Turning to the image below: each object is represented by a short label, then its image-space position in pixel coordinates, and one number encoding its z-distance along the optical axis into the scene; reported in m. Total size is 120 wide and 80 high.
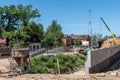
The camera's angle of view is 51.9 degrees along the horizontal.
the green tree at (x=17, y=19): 30.29
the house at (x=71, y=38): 50.11
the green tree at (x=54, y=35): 37.79
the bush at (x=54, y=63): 14.21
